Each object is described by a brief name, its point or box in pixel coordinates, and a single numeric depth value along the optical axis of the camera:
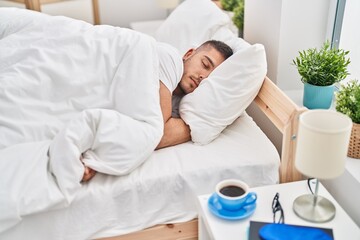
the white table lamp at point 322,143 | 0.98
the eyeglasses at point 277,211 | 1.13
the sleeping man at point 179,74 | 1.48
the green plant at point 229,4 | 2.43
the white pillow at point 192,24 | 1.98
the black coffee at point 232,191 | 1.16
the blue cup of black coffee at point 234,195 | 1.13
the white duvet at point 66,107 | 1.23
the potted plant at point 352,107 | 1.26
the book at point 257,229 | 1.06
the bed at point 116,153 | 1.24
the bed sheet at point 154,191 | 1.26
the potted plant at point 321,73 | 1.43
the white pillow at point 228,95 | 1.47
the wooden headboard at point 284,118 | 1.26
